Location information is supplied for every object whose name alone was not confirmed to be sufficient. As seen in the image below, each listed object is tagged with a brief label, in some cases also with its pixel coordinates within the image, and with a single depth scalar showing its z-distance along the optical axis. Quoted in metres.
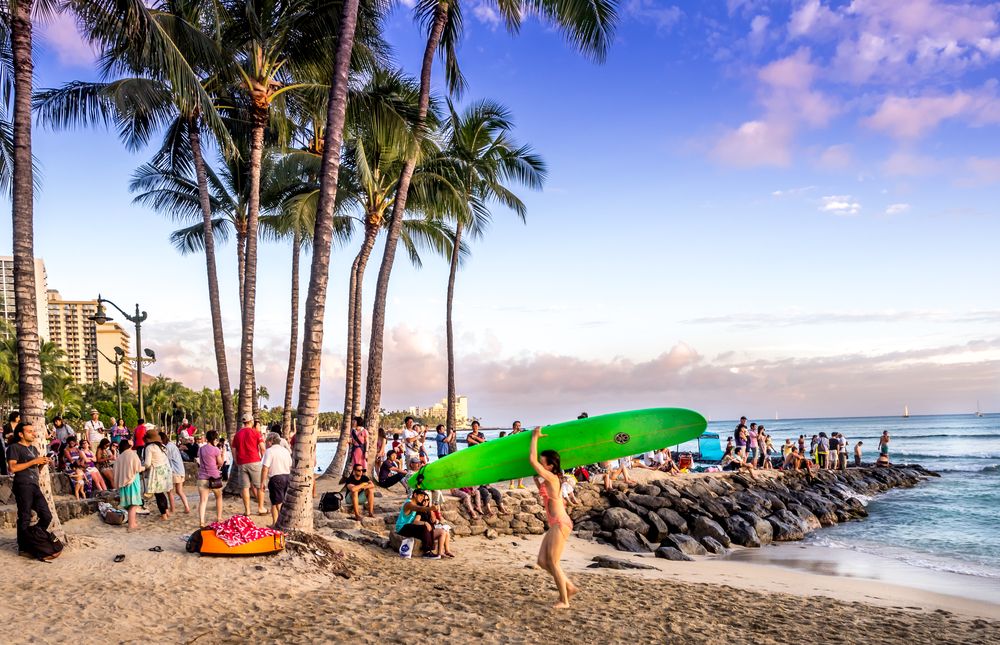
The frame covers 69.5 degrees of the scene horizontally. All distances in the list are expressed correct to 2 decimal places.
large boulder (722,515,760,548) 15.98
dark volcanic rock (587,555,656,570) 11.28
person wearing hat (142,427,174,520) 11.38
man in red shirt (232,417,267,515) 11.96
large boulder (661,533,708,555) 14.46
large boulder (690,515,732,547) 15.74
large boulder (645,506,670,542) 15.80
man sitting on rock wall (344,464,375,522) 12.50
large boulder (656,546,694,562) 13.26
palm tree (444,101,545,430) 23.86
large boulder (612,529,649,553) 14.23
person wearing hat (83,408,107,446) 17.48
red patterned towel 8.55
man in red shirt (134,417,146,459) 16.56
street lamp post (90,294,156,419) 20.75
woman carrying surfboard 7.23
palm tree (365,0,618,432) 14.86
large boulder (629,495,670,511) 17.58
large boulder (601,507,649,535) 15.52
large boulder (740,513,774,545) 16.54
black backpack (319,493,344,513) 12.75
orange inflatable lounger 8.45
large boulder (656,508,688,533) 16.48
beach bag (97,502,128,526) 11.32
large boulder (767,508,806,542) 17.05
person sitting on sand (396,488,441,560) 10.66
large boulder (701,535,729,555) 14.80
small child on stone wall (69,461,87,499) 14.04
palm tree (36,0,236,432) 10.28
